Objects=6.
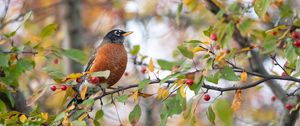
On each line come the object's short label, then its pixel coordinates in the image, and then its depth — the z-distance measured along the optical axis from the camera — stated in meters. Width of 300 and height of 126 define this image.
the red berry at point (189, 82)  5.59
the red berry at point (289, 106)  7.52
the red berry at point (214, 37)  7.29
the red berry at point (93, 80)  6.26
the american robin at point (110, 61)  8.14
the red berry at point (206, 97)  6.33
